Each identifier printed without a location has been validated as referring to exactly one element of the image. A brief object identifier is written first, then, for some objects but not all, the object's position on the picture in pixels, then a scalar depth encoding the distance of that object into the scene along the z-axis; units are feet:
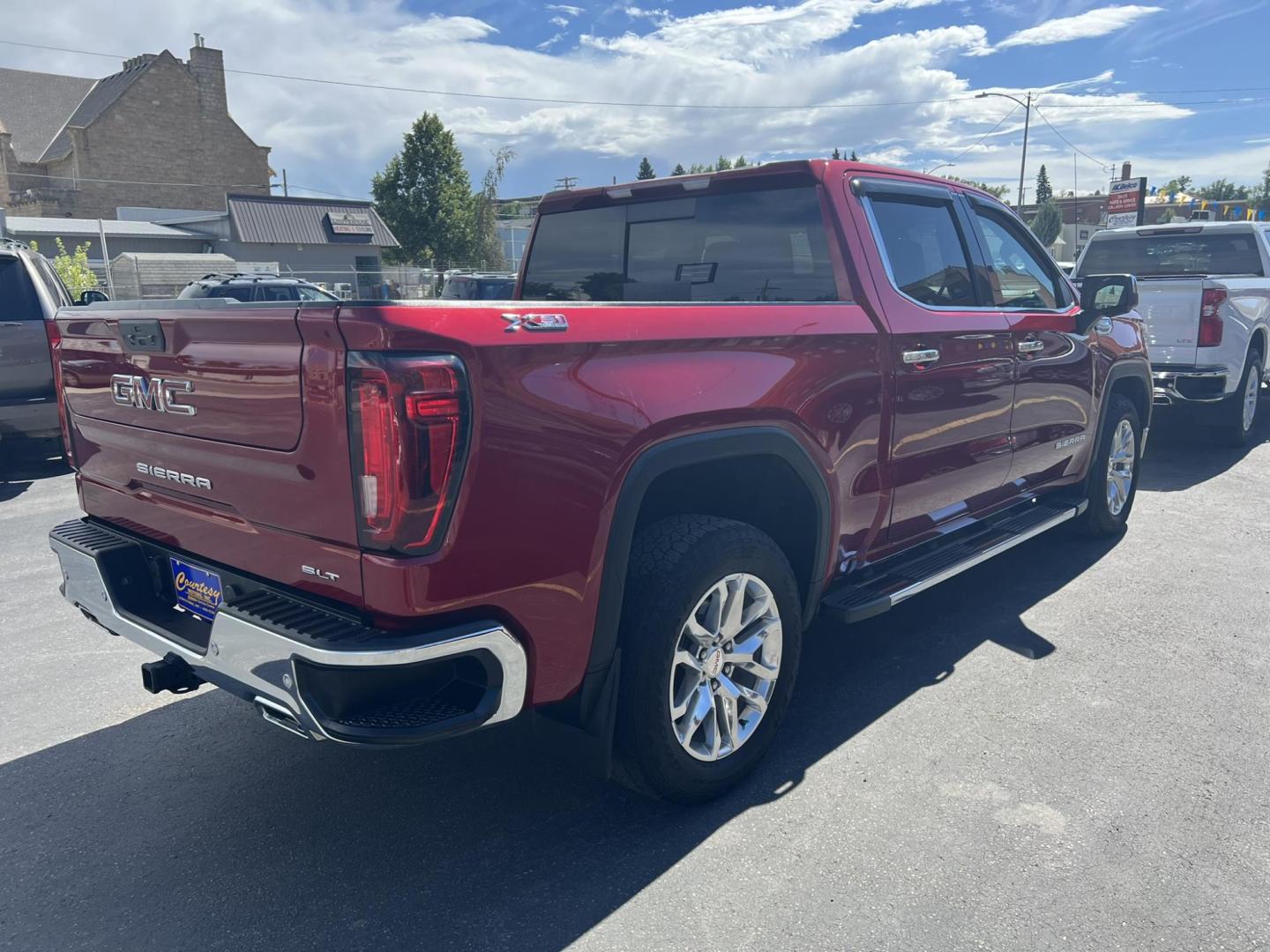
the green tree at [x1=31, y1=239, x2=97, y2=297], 64.44
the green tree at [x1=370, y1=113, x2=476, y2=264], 152.97
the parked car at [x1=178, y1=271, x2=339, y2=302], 58.16
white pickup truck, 26.94
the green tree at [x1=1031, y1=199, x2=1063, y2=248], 206.49
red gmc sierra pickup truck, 7.37
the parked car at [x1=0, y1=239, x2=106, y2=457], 25.22
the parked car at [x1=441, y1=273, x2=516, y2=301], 53.36
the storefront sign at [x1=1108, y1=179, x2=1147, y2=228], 208.33
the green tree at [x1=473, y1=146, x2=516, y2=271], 160.25
